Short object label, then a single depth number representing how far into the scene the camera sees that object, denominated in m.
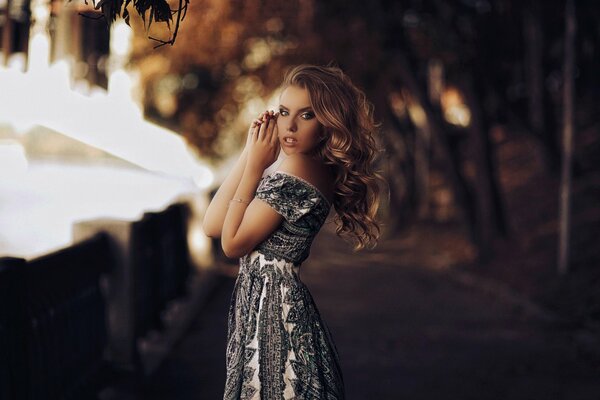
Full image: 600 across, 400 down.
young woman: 3.43
